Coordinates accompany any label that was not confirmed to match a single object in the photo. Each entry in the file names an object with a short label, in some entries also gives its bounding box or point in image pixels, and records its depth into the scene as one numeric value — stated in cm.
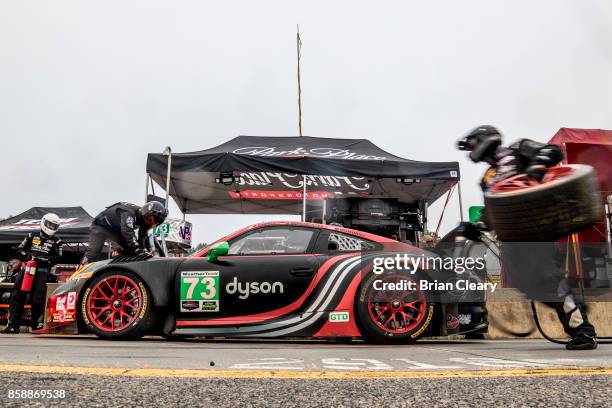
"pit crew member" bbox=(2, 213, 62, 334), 767
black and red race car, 512
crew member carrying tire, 332
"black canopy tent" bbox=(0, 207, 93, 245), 1542
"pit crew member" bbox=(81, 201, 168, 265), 696
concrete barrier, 683
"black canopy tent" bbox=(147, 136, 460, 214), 1099
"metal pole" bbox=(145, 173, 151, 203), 1096
